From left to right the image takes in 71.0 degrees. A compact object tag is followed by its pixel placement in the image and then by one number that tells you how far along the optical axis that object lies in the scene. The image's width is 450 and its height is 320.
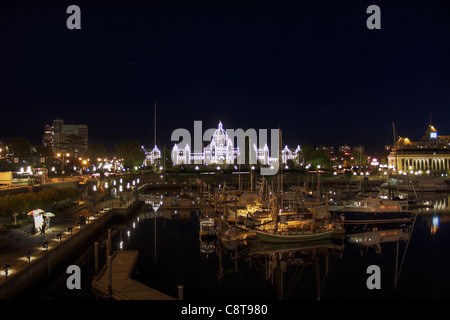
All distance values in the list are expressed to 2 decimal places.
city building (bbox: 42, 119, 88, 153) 111.86
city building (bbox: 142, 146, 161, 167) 187.85
